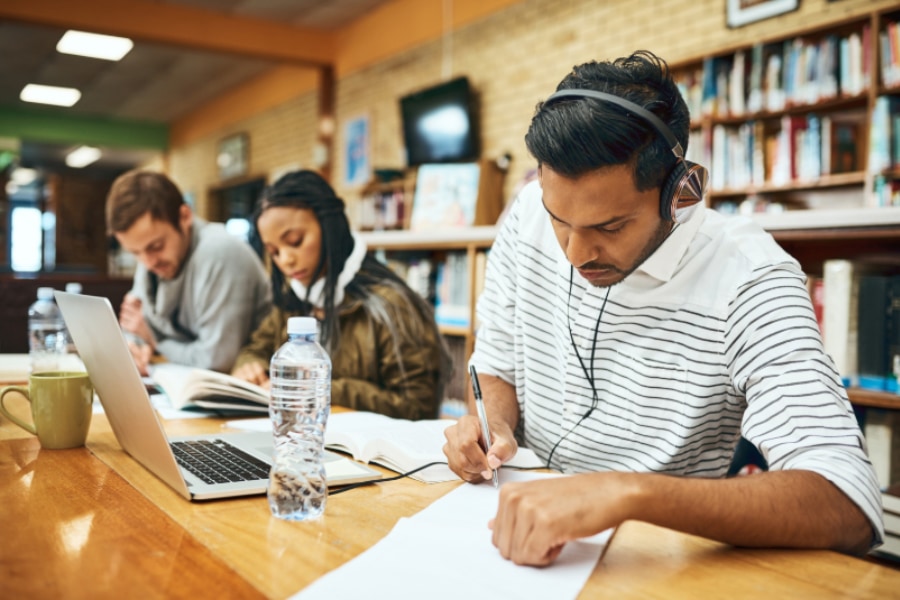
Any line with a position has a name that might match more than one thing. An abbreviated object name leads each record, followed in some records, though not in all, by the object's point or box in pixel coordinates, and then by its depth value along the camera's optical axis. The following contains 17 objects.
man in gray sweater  2.39
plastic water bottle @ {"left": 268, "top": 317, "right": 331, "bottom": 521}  0.88
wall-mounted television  5.35
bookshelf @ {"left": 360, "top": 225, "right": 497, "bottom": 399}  3.23
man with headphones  0.81
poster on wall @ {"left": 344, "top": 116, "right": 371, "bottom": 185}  6.57
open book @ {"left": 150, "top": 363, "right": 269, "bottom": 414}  1.47
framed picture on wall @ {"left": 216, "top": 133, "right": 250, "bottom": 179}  8.67
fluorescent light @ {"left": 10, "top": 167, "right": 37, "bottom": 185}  14.12
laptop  0.92
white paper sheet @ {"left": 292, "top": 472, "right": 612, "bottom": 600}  0.68
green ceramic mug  1.17
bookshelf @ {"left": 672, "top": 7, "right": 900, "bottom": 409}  3.19
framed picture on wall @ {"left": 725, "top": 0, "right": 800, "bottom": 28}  3.60
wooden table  0.69
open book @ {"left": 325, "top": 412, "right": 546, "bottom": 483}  1.08
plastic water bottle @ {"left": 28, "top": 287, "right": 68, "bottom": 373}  1.64
